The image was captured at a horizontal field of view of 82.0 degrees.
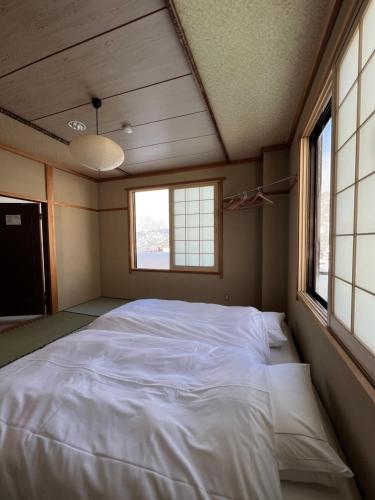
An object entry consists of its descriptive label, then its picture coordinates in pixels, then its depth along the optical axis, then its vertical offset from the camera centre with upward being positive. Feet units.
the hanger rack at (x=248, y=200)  9.52 +1.90
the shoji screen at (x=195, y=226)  12.29 +0.77
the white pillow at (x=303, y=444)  2.43 -2.44
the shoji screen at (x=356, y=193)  2.74 +0.67
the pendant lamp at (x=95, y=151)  5.50 +2.33
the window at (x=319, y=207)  5.41 +0.88
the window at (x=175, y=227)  12.34 +0.75
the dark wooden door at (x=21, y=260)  11.05 -1.01
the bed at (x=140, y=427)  2.10 -2.26
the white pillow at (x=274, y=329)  5.70 -2.50
